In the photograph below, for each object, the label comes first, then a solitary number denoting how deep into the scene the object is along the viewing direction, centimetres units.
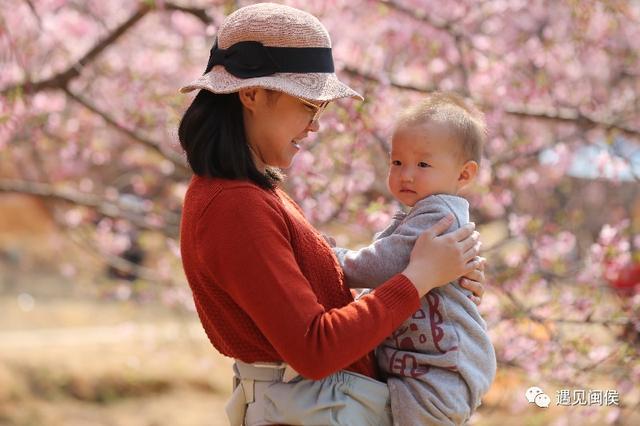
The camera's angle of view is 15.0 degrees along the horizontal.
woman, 322
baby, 333
